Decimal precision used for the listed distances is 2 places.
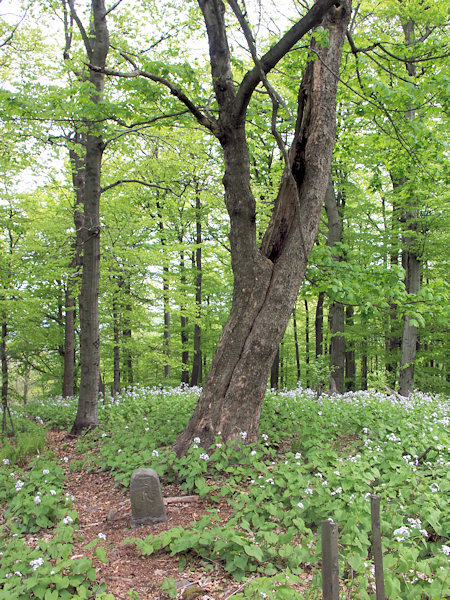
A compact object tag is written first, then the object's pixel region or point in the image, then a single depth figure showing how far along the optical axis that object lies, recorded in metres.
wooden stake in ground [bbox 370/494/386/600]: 2.06
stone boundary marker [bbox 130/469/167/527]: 3.75
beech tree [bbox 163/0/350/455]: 4.86
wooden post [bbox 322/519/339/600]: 1.86
